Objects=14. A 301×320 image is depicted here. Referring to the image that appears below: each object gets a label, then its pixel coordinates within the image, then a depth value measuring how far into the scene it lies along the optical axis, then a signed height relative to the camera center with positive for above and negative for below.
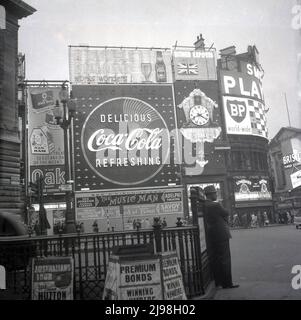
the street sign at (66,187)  12.81 +1.65
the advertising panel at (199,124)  38.97 +10.27
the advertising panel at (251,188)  40.31 +3.84
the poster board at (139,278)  4.55 -0.51
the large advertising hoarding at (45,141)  35.59 +8.84
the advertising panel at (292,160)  35.94 +6.09
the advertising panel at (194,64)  39.59 +16.47
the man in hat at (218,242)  6.40 -0.22
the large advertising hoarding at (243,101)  40.94 +12.90
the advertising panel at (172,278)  4.68 -0.56
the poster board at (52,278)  5.00 -0.48
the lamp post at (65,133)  13.03 +3.55
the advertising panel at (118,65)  37.06 +15.99
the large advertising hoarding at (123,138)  36.81 +8.99
